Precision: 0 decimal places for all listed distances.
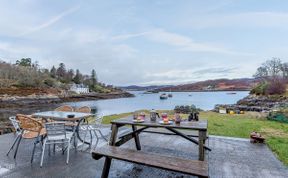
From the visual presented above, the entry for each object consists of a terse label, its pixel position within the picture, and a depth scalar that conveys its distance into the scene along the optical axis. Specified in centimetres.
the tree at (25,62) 6333
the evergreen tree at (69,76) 6468
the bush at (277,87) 2201
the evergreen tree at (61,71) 6662
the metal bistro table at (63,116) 353
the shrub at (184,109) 1266
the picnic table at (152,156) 199
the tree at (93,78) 7156
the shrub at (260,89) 2428
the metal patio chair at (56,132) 315
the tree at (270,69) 3005
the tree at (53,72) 6224
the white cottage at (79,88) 5783
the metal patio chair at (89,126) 393
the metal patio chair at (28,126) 327
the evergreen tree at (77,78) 6744
